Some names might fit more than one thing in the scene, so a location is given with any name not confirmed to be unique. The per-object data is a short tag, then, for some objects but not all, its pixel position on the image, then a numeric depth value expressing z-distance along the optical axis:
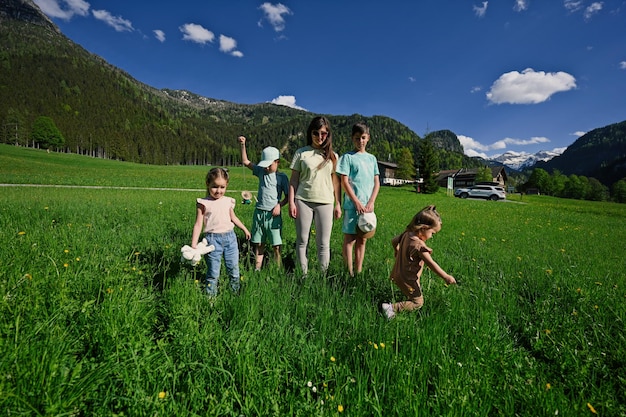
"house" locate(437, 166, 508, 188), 96.44
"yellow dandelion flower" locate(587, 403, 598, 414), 1.83
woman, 3.96
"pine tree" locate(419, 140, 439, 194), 38.03
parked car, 37.53
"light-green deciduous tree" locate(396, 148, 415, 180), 63.98
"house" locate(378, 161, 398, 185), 103.99
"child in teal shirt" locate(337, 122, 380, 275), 4.06
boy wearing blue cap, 4.38
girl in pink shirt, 3.42
